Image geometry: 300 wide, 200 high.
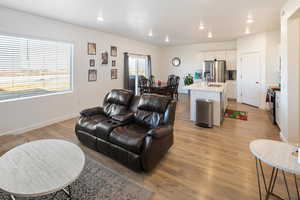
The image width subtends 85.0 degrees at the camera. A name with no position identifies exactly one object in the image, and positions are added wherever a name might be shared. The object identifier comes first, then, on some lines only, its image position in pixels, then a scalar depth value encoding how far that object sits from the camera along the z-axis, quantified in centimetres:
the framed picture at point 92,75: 523
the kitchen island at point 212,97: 404
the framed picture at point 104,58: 559
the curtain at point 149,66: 823
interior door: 602
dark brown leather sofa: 219
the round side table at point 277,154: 128
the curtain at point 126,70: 654
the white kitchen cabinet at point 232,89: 742
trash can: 399
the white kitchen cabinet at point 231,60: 720
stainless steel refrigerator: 730
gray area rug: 180
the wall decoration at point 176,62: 900
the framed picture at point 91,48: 510
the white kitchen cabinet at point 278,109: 376
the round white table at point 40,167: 132
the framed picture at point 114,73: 606
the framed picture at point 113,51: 593
